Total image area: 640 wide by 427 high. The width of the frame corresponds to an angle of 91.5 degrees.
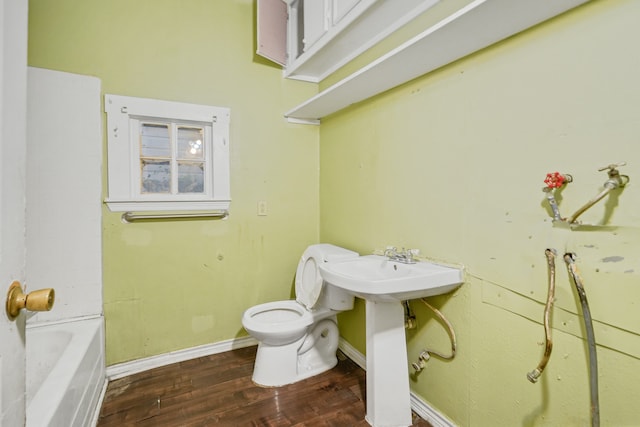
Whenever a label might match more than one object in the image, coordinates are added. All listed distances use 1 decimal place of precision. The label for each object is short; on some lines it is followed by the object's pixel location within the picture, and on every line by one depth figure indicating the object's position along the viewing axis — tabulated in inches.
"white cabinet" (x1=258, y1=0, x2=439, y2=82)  64.8
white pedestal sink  58.9
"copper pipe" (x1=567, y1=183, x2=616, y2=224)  38.3
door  21.0
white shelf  42.3
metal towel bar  79.4
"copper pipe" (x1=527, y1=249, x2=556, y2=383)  42.4
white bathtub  44.7
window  77.7
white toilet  75.5
